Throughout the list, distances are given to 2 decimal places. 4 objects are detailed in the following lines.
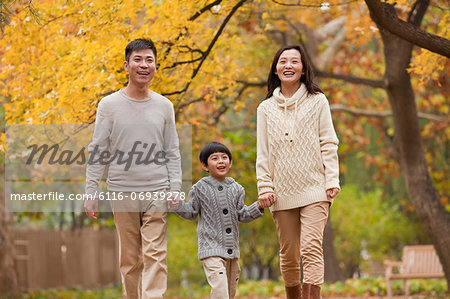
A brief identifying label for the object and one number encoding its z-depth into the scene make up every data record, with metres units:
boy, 10.03
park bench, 24.84
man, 9.58
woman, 9.62
